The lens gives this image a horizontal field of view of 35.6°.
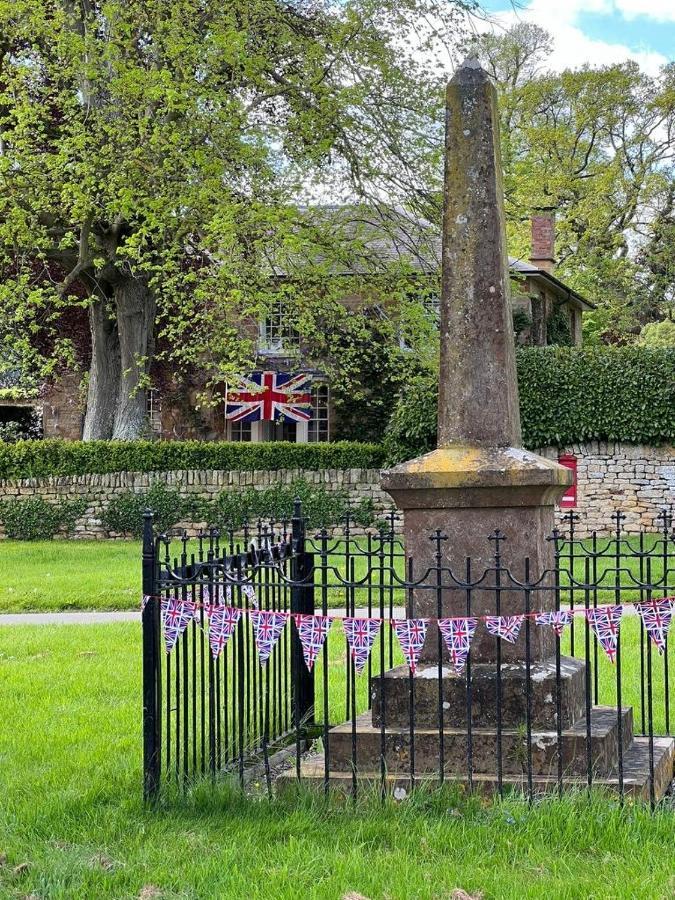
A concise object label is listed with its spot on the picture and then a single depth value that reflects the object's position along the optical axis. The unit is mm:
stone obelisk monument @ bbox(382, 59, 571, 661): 5570
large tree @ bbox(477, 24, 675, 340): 39438
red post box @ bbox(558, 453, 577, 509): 22406
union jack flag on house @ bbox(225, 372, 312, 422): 29672
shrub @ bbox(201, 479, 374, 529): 22203
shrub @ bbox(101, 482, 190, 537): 22297
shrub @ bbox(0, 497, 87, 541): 22375
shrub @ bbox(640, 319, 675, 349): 36250
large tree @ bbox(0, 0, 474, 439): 18922
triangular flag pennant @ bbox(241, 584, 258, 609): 6204
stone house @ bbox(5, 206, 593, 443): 31062
